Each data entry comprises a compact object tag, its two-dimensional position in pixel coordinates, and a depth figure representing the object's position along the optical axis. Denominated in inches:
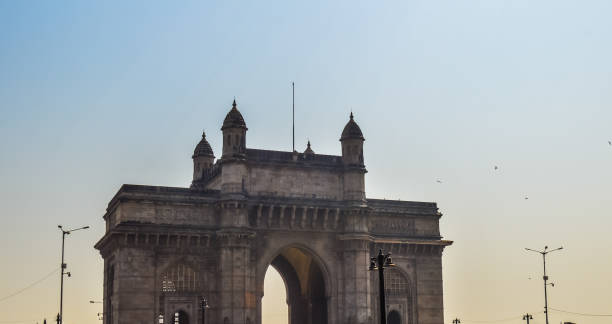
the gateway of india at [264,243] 2496.3
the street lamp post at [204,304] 2486.5
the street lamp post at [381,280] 1531.7
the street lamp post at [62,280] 2348.7
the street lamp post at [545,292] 2908.5
